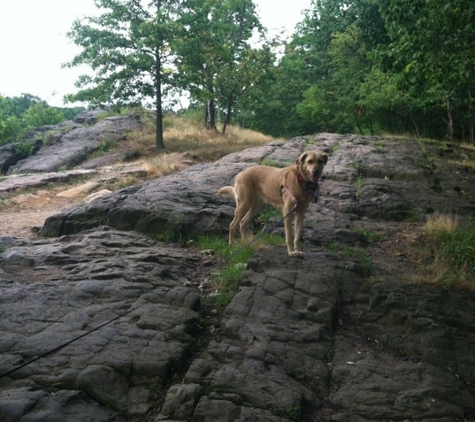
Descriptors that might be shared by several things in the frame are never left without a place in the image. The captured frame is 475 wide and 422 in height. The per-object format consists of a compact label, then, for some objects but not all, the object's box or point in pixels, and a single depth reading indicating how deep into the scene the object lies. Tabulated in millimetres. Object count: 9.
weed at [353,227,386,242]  8180
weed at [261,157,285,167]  12850
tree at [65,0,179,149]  19453
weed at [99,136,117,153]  22253
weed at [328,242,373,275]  6435
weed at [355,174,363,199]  10580
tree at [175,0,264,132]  20016
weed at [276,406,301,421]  3605
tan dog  6680
